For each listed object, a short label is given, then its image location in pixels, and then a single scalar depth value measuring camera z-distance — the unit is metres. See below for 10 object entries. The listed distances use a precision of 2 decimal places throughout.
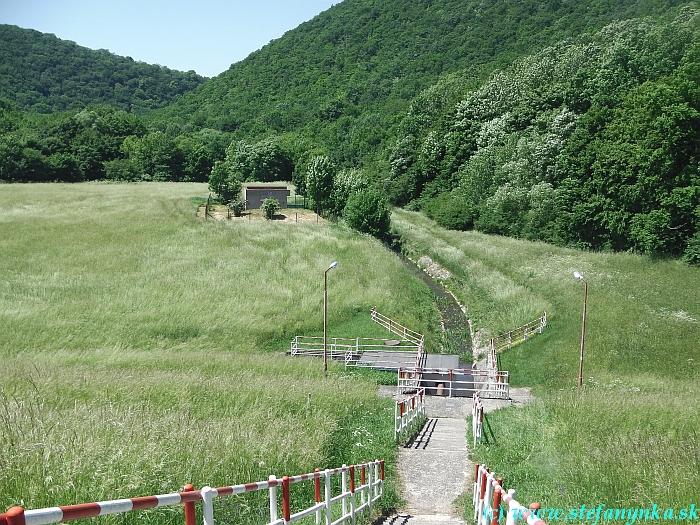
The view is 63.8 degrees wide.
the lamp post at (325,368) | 26.83
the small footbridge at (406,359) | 26.92
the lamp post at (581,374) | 24.57
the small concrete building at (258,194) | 75.12
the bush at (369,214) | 63.97
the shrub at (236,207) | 70.88
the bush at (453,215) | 69.50
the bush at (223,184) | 74.38
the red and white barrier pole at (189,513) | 4.38
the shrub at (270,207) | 69.94
